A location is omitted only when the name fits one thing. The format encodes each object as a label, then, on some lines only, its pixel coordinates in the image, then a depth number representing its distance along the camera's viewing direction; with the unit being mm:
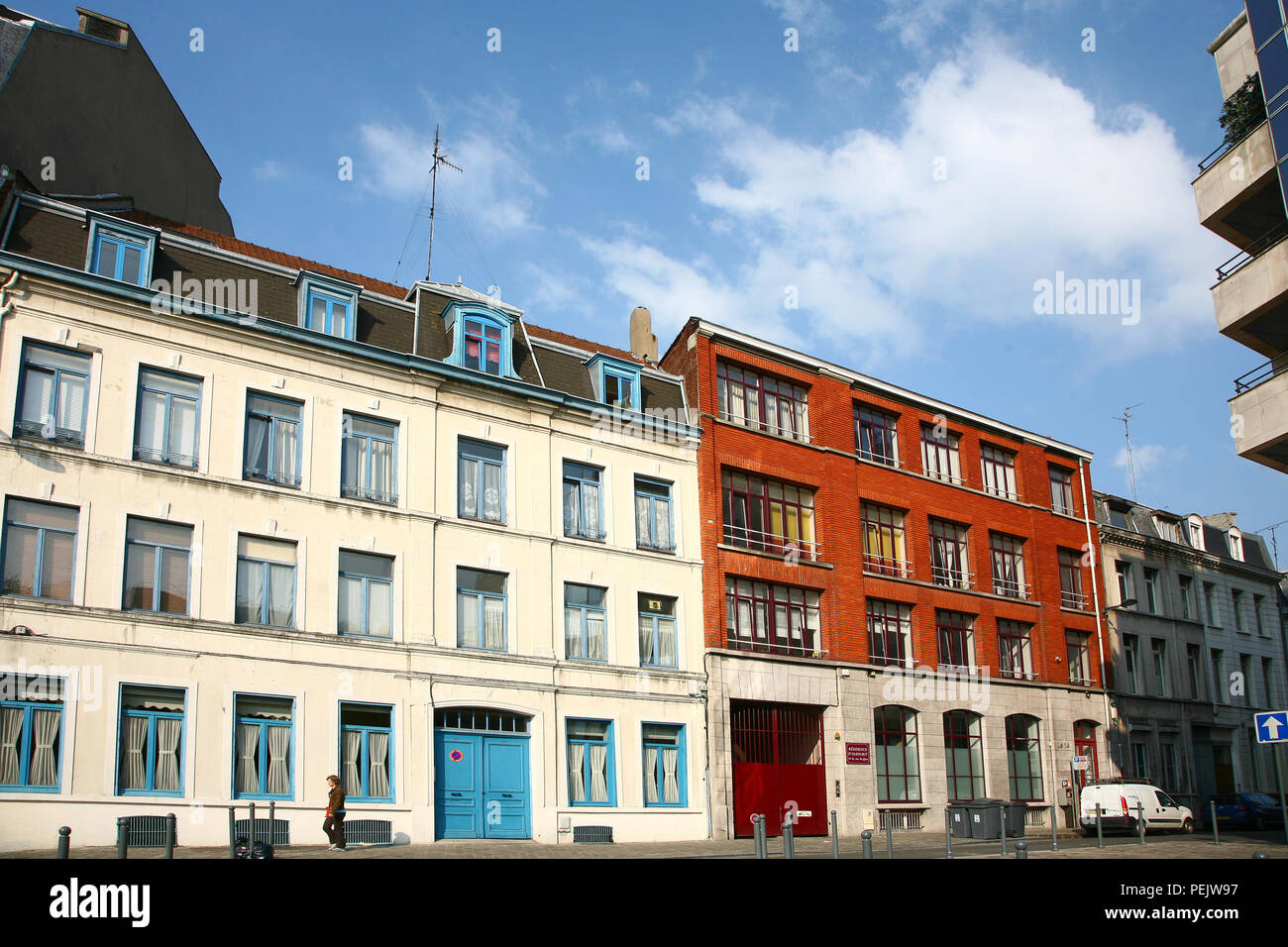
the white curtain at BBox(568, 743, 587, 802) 28109
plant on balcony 27031
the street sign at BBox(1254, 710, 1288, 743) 21375
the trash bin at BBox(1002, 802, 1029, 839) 28406
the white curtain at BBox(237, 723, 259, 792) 23219
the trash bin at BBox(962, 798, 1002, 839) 26891
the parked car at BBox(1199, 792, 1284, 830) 41875
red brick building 33062
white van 35938
